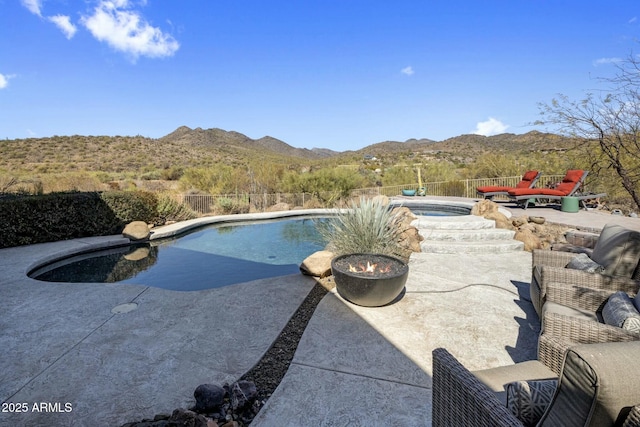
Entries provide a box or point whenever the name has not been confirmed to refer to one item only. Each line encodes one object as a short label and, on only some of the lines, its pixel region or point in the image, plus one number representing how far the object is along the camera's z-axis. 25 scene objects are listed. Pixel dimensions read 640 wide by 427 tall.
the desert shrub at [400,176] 15.88
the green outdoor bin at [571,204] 8.38
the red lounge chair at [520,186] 10.34
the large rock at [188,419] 1.70
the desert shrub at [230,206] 11.26
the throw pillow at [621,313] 1.76
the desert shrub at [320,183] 13.19
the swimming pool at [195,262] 5.10
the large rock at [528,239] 5.65
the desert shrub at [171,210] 9.18
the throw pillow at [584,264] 2.79
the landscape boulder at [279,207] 11.84
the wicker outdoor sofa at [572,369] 0.92
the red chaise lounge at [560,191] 8.84
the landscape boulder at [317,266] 4.35
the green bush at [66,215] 6.39
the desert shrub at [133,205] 7.73
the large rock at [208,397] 1.94
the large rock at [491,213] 6.58
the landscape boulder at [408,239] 5.44
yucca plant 4.48
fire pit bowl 3.23
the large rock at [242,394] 2.01
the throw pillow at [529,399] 1.20
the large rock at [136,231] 7.25
